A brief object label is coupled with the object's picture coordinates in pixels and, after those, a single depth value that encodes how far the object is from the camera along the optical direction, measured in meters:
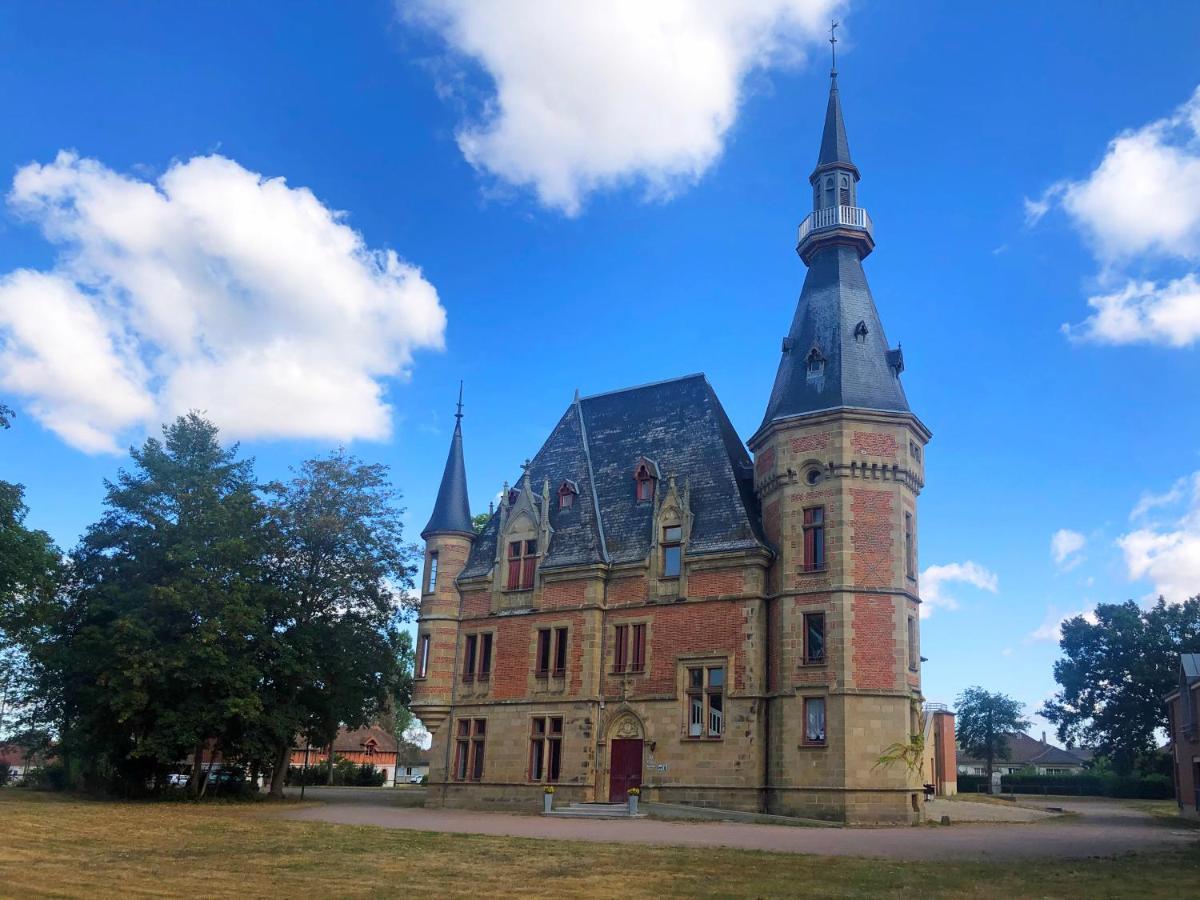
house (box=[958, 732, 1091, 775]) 104.94
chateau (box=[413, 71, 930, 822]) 32.06
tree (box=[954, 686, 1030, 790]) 82.56
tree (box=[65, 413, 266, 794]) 35.81
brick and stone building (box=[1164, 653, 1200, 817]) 39.22
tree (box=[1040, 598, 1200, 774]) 66.50
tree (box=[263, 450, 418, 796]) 40.16
